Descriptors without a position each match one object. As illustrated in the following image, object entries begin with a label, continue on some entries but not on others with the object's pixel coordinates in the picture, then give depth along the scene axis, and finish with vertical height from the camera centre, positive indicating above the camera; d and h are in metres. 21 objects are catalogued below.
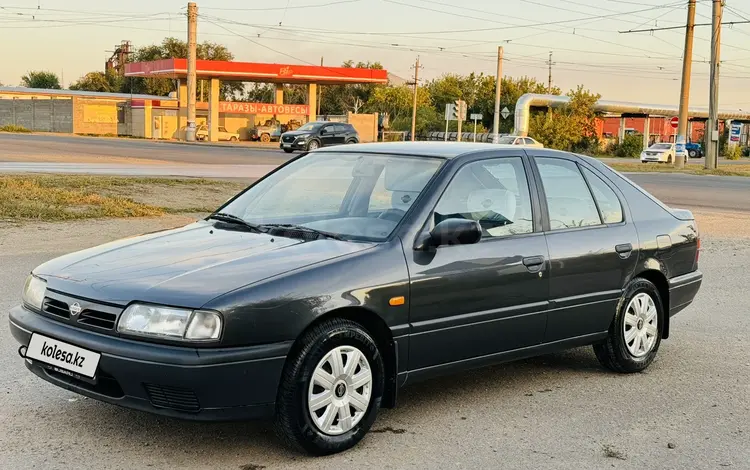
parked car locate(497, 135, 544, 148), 44.75 -0.31
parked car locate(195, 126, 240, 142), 62.94 -0.77
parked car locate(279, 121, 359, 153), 41.94 -0.44
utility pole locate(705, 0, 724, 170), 39.62 +2.21
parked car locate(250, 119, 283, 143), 64.50 -0.59
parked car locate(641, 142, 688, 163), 52.22 -0.96
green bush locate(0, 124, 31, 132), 59.16 -0.87
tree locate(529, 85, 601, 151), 59.47 +0.80
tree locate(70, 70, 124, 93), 103.25 +4.19
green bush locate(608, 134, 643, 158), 67.12 -0.73
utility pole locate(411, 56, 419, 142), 69.22 +4.28
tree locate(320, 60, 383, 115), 101.25 +3.39
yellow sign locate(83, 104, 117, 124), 66.00 +0.36
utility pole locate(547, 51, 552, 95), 85.78 +6.32
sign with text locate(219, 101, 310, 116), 65.00 +1.18
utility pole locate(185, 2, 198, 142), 52.34 +3.21
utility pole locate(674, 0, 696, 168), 40.66 +2.24
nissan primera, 3.99 -0.81
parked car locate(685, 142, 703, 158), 77.00 -0.88
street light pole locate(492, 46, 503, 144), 50.90 +2.75
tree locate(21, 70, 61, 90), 112.38 +4.45
